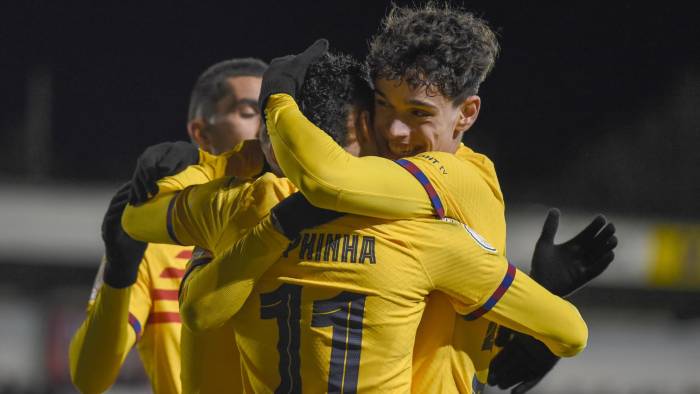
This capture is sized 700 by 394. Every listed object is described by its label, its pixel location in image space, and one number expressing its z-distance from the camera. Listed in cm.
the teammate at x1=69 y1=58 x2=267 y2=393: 1948
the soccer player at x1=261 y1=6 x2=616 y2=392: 1865
